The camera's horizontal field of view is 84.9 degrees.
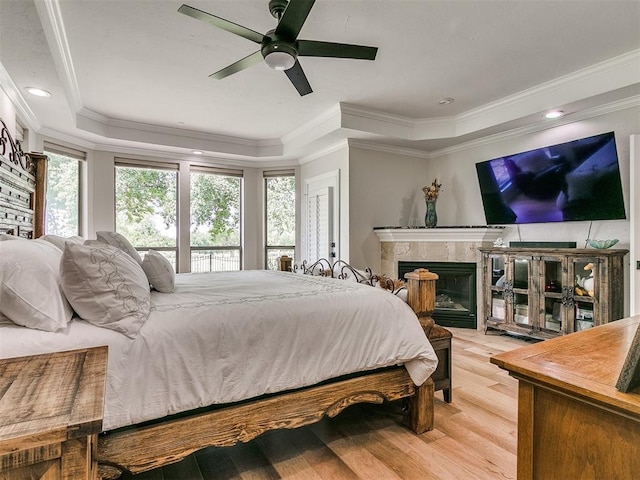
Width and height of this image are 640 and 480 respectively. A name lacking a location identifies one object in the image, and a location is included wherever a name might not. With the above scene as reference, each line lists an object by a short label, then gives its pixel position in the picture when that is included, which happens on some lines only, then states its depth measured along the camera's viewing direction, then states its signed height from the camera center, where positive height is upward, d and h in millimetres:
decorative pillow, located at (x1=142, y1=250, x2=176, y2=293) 2111 -203
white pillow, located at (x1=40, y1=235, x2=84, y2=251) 2046 +1
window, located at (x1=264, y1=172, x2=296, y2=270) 6047 +342
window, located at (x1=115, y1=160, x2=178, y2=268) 5109 +525
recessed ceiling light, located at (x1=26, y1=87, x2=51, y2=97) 3053 +1325
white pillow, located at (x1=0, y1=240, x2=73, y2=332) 1283 -196
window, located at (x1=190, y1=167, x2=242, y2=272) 5609 +337
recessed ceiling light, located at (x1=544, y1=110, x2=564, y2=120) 3585 +1308
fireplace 4492 -698
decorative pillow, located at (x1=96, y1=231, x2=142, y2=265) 2209 -6
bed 1339 -541
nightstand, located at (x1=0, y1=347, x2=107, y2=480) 668 -374
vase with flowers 4770 +506
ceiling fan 1989 +1238
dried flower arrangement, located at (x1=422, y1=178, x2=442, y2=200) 4789 +664
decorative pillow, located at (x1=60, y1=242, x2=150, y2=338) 1387 -212
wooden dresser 702 -388
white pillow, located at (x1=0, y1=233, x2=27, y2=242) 1728 +16
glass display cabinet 3195 -509
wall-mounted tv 3344 +598
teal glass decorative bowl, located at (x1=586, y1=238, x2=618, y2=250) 3301 -39
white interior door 4957 +309
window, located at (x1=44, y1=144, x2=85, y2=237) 4379 +647
